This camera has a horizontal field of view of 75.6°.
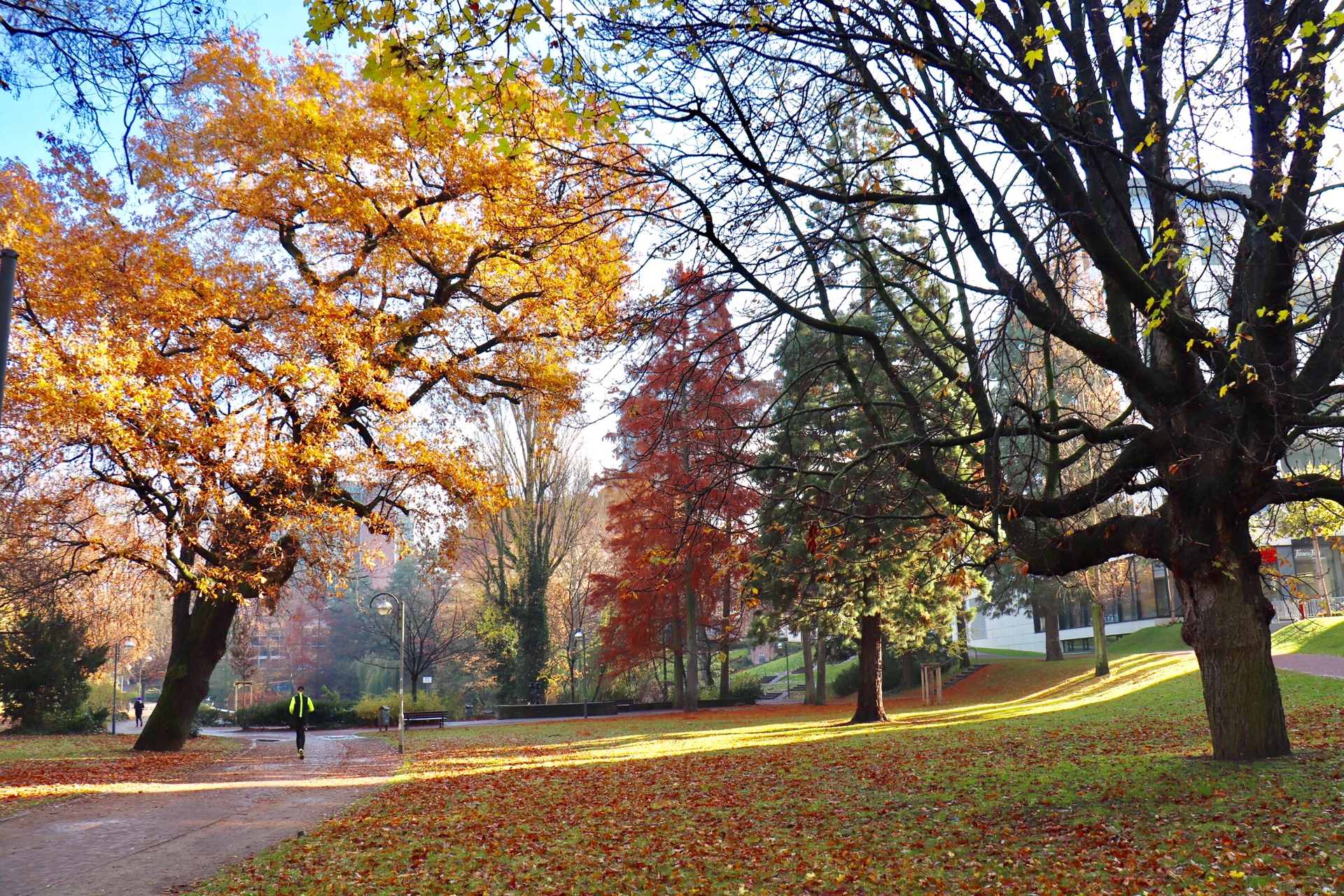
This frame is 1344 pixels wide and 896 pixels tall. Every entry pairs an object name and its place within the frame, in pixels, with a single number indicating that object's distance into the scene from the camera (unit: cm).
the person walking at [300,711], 1970
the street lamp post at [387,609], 1934
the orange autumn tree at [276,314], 1509
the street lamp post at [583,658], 3700
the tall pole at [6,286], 437
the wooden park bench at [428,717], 3153
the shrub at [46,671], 2738
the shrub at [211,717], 3675
